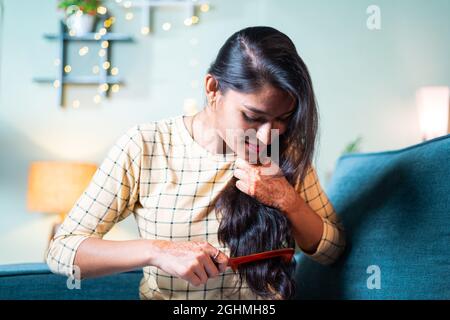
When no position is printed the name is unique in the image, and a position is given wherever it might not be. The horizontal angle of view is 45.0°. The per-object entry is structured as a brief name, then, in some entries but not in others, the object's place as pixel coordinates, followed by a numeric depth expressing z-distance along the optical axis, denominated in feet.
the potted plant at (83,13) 4.81
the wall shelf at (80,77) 5.09
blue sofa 2.60
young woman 2.31
